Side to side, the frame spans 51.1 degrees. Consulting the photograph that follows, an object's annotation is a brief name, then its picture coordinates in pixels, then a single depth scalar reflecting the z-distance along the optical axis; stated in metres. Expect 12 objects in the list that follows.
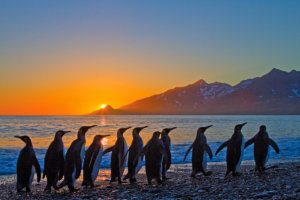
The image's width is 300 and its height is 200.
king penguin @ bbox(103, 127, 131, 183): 8.73
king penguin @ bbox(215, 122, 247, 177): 8.58
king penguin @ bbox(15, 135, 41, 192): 7.84
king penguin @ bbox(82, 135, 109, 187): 8.11
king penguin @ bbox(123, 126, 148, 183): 8.51
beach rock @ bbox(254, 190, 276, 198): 5.40
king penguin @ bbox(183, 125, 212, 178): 9.11
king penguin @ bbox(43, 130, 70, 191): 7.78
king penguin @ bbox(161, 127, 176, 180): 9.45
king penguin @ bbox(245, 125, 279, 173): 8.73
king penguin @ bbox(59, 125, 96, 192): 7.56
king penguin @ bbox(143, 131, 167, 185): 8.20
